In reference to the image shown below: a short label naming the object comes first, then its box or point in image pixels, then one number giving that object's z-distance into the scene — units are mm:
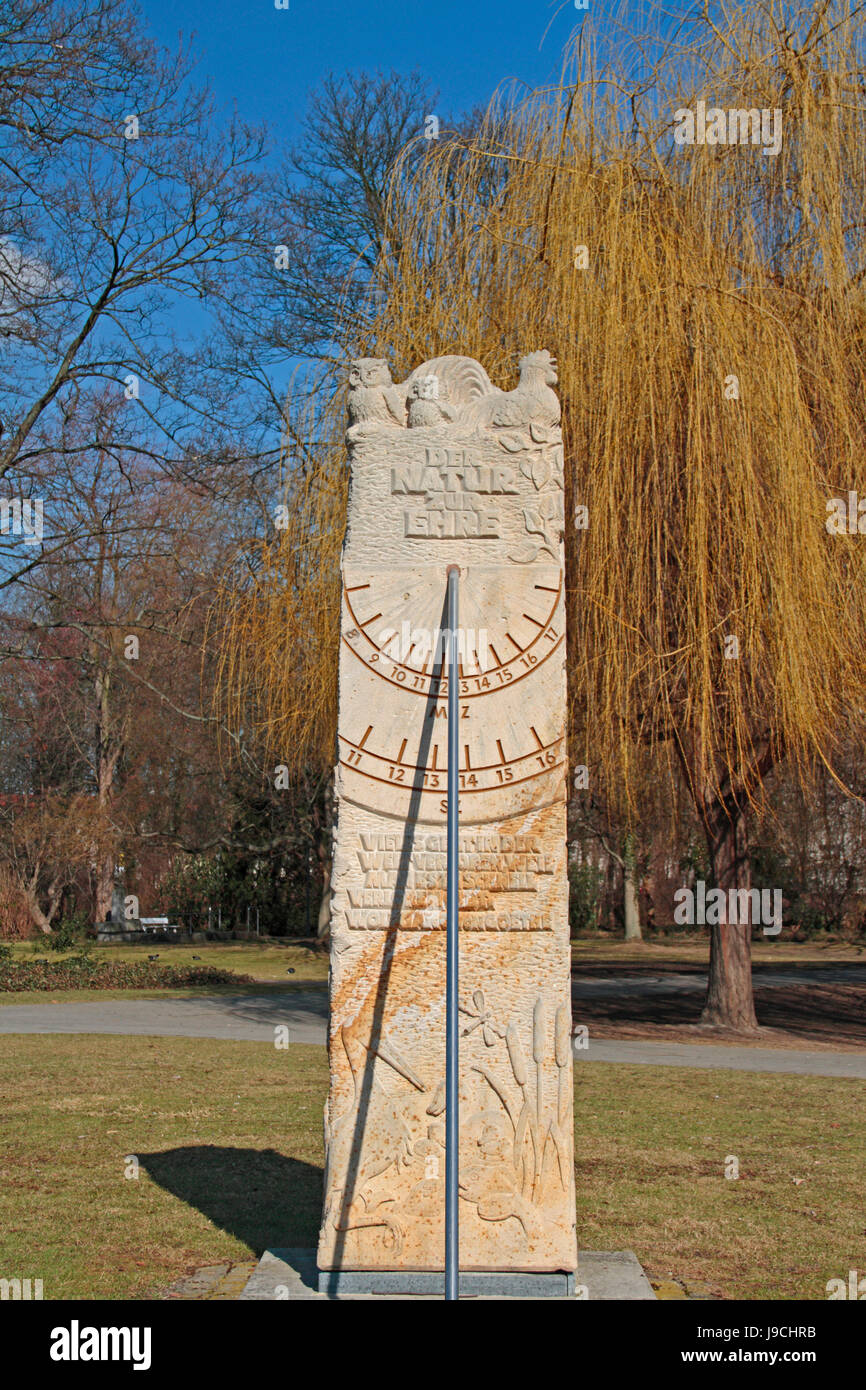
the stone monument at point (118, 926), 27766
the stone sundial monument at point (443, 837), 4535
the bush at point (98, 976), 18234
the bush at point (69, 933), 22766
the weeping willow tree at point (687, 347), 9516
